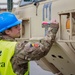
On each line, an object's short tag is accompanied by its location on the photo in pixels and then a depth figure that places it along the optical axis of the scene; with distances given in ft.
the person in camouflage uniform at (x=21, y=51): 10.14
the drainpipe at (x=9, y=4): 27.48
